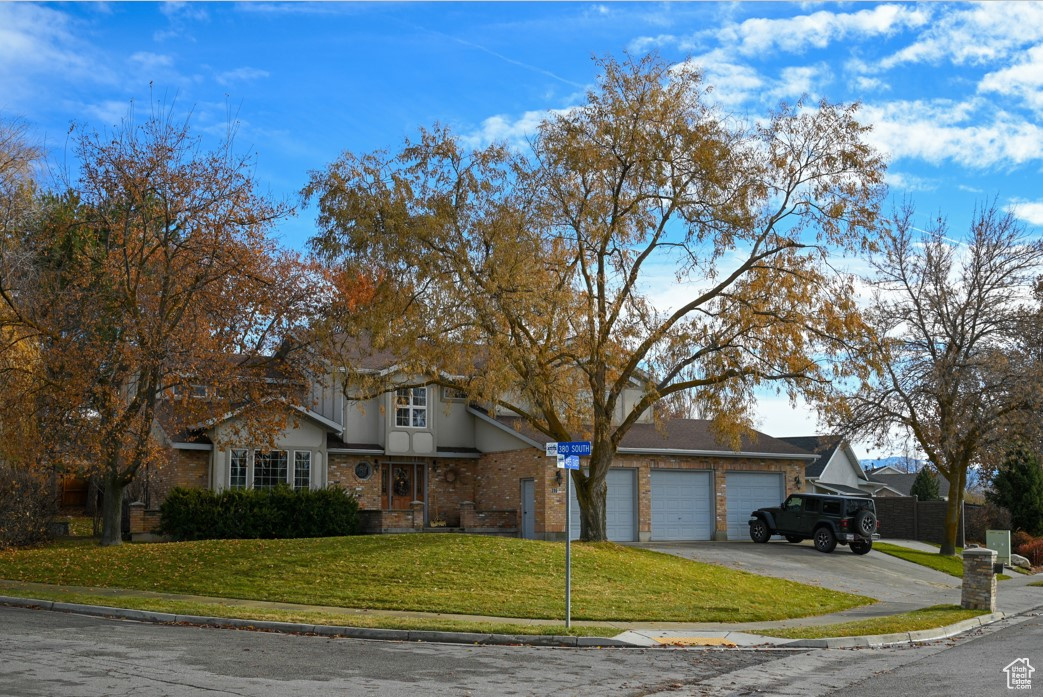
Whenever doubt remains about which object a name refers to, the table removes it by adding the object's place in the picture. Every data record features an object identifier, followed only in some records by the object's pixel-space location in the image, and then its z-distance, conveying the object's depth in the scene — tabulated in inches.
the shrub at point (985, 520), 1592.0
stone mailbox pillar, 786.2
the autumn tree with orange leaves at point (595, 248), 925.2
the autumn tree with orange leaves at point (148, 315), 975.6
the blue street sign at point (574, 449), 596.7
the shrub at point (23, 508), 1041.5
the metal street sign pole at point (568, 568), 594.1
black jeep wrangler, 1202.6
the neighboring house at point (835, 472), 1925.2
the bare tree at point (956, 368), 1266.0
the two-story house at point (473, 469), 1230.3
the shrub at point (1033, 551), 1379.2
